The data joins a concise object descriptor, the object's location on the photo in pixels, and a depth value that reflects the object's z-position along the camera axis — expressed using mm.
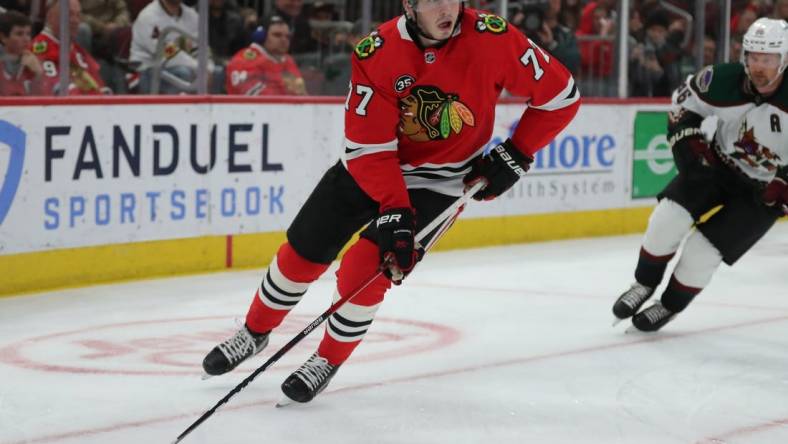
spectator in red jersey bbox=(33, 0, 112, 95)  11670
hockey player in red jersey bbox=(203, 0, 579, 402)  6934
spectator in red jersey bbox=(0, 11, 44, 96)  11329
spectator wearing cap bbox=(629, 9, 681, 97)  17567
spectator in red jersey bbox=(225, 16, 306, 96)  13403
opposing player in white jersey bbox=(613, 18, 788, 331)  9341
